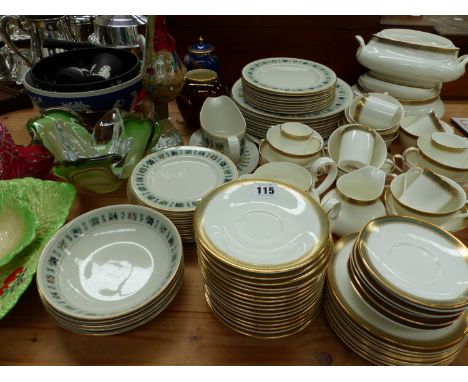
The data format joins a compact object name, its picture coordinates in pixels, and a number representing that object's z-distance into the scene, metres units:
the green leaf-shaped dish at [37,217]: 0.61
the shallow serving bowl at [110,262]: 0.59
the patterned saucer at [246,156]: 0.90
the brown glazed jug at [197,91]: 1.02
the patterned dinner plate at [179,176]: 0.73
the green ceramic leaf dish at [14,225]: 0.66
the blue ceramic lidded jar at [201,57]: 1.10
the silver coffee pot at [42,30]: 1.13
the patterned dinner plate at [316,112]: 0.96
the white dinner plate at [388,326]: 0.52
